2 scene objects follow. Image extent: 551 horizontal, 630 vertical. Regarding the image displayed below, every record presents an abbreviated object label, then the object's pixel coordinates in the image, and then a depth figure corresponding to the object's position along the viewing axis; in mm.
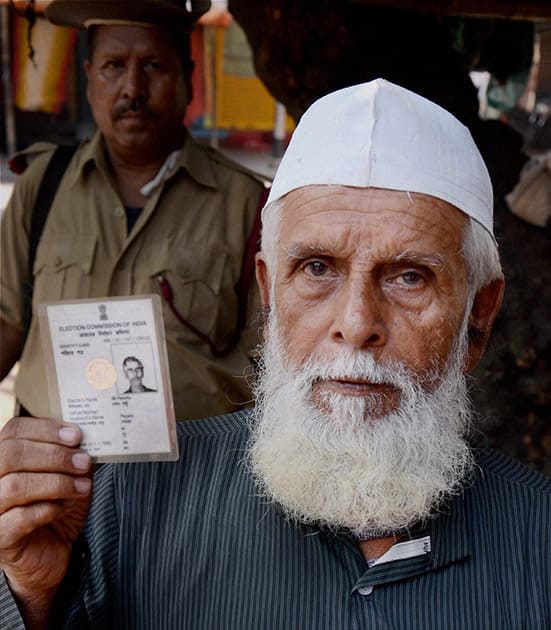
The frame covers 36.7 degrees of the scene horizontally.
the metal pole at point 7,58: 7973
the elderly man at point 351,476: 1529
